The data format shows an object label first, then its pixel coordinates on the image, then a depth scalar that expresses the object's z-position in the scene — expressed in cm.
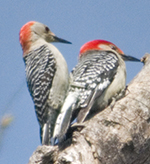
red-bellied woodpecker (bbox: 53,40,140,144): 915
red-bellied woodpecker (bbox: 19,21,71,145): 1001
